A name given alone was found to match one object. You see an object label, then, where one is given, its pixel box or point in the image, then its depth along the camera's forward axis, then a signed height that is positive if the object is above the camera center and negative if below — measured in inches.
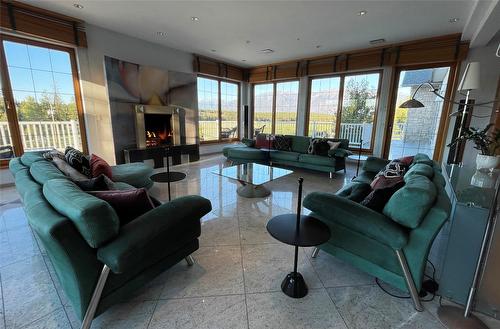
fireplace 188.1 -1.4
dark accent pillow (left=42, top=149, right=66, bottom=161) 88.9 -13.7
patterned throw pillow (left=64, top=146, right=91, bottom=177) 92.7 -16.4
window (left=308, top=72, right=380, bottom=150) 213.0 +19.9
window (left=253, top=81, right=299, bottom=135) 265.6 +23.2
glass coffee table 128.5 -30.5
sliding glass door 183.2 +10.0
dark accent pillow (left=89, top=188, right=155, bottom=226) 54.3 -19.5
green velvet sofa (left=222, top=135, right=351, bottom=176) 173.5 -26.3
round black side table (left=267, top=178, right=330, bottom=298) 55.1 -27.8
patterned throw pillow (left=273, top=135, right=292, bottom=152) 209.9 -16.6
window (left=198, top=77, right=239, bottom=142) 252.4 +18.7
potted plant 86.3 -7.4
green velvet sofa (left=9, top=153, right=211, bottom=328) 43.3 -24.7
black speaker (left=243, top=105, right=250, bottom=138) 290.7 +6.7
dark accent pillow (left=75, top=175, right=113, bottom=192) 61.6 -17.4
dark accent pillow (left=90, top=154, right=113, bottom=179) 96.3 -19.8
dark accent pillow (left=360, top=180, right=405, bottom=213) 65.9 -21.1
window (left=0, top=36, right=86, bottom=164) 139.8 +15.2
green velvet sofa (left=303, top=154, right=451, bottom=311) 54.1 -26.5
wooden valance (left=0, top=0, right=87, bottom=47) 129.3 +61.4
